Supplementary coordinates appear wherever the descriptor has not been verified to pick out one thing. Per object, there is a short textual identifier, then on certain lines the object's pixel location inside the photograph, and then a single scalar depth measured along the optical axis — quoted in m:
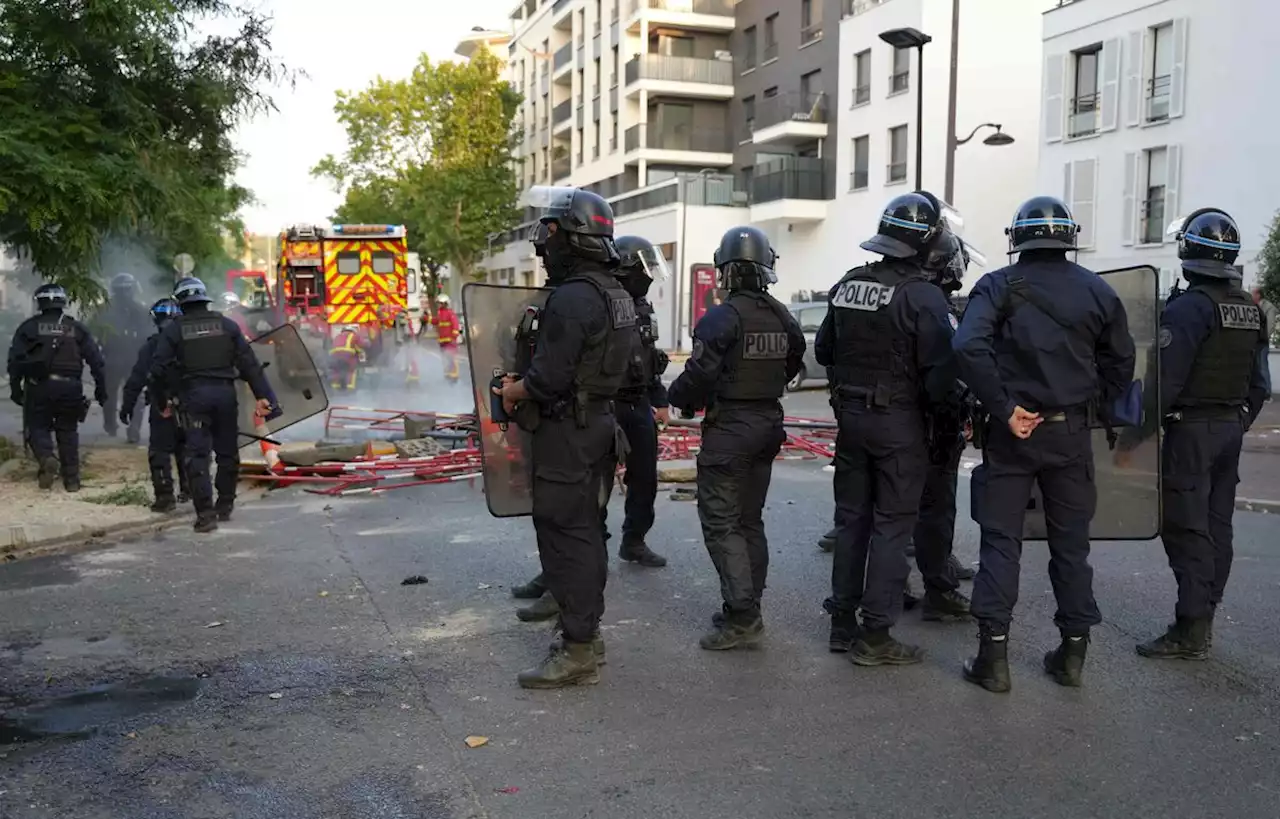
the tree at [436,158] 47.16
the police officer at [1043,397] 4.37
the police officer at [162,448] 8.34
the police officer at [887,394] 4.63
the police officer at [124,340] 12.51
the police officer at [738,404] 5.01
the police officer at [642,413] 5.92
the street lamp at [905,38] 17.94
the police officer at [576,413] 4.41
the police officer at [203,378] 7.83
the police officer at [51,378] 9.40
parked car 21.42
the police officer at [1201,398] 4.80
